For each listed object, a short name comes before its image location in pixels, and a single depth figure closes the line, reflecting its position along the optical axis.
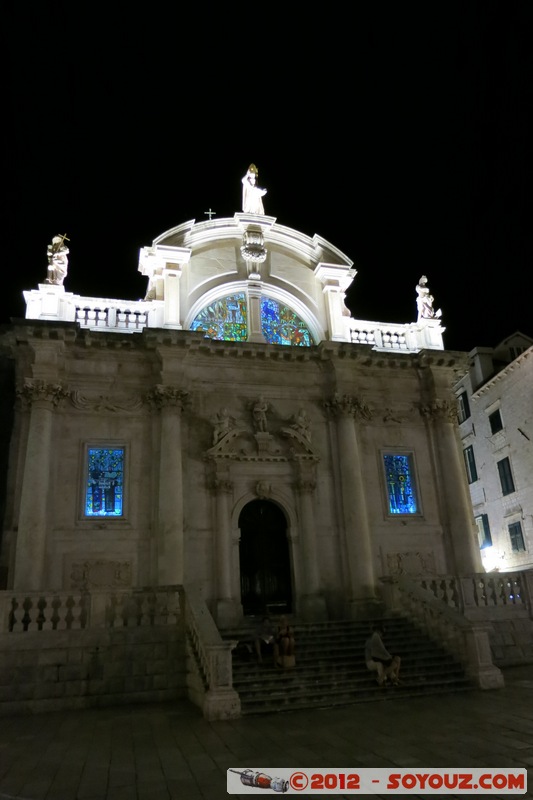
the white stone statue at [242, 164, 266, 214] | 22.86
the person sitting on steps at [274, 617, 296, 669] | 12.91
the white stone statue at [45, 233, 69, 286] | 19.34
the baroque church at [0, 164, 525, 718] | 17.09
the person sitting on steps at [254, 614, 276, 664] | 13.40
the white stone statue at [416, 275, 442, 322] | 22.89
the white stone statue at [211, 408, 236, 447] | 18.83
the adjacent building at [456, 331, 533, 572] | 28.02
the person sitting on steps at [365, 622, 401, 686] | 12.44
